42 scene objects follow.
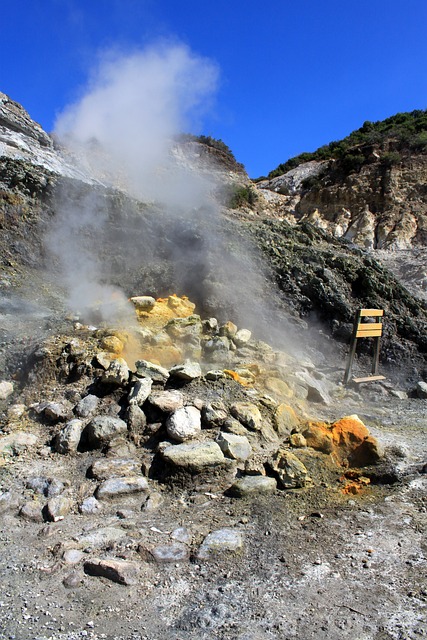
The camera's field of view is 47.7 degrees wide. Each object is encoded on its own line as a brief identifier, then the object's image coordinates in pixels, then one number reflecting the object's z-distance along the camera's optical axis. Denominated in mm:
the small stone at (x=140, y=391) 4219
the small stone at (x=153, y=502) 3373
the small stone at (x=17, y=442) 3859
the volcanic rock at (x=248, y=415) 4305
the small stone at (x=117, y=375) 4449
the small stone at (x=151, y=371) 4547
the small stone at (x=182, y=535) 2998
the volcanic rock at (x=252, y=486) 3529
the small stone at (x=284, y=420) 4523
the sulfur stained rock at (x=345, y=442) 4215
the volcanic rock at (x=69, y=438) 3889
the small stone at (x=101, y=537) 2922
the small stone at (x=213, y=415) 4141
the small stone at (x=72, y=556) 2738
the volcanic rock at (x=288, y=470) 3684
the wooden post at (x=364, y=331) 6883
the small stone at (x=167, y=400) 4152
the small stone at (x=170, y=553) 2811
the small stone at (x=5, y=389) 4703
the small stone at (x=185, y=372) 4582
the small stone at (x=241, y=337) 6754
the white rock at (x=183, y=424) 3873
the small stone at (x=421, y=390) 6969
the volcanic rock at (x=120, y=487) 3455
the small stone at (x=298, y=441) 4277
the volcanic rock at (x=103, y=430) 3955
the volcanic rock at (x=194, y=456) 3645
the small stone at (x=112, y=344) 5211
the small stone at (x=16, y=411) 4320
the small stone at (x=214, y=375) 4755
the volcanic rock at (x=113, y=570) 2598
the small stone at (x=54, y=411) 4211
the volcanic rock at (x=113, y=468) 3635
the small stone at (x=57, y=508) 3184
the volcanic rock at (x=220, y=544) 2885
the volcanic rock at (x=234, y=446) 3844
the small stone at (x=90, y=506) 3287
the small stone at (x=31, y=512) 3174
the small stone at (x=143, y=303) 6930
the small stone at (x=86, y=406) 4254
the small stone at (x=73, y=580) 2551
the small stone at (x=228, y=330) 6793
